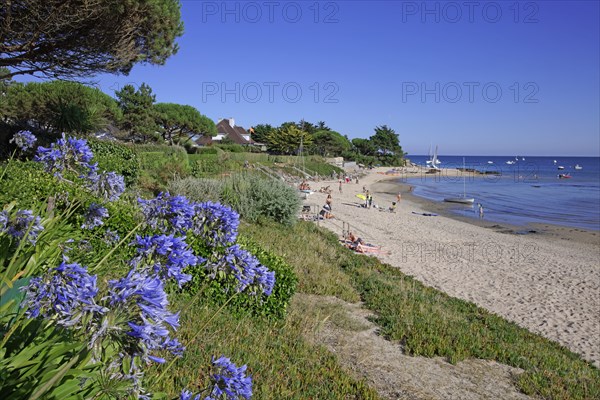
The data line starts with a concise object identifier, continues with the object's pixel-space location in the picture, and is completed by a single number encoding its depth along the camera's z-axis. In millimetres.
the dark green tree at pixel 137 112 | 41438
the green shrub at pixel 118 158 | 13258
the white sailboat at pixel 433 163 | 98462
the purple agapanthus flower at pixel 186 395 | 1787
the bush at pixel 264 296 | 6130
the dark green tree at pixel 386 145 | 104812
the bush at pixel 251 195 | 13547
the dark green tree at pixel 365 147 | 102875
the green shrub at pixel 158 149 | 24044
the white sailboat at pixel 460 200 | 41375
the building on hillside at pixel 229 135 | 76375
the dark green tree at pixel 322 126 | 91812
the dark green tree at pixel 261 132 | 81688
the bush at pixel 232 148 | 56041
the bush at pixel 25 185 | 5574
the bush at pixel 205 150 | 43188
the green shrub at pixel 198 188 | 13102
